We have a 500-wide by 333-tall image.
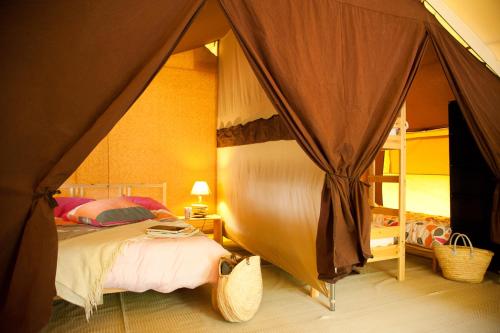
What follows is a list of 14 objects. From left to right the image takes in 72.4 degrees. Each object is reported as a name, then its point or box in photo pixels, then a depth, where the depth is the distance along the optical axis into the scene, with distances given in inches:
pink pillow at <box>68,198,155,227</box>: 107.1
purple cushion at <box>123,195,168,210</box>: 140.3
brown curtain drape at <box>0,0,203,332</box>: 56.1
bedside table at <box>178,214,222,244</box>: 157.6
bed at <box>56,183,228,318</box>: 77.3
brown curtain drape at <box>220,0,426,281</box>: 76.2
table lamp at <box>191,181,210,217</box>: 161.3
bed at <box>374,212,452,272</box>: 129.4
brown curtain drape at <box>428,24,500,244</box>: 101.2
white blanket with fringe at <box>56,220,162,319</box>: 76.5
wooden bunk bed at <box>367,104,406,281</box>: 107.7
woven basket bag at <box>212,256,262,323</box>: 79.0
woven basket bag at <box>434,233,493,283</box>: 110.8
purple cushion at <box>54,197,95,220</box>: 122.5
